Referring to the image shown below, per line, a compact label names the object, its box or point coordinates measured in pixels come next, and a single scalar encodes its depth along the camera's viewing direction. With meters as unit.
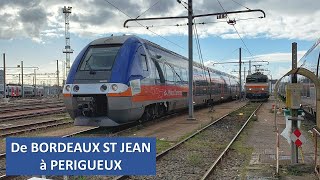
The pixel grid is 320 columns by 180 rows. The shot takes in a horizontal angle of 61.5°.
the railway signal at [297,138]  5.64
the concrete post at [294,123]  5.72
